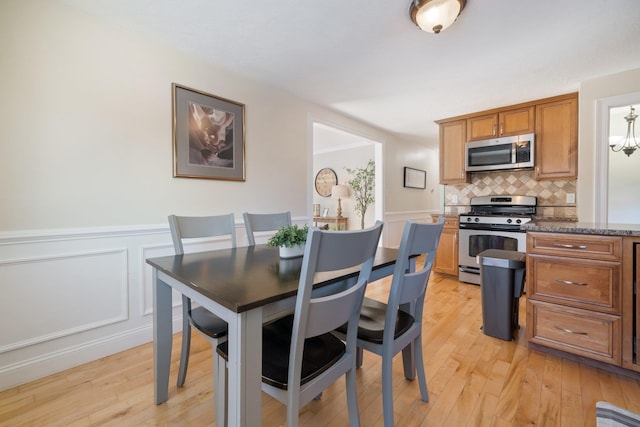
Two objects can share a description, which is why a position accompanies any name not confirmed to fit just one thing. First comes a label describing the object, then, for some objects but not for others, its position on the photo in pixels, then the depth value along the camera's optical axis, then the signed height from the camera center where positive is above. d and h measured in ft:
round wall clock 19.49 +2.21
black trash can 6.97 -2.11
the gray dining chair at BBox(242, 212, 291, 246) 6.52 -0.27
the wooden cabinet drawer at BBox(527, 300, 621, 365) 5.43 -2.53
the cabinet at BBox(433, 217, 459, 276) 11.94 -1.70
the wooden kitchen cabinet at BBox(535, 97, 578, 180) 10.08 +2.73
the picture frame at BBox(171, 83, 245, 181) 7.36 +2.19
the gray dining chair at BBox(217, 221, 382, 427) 2.86 -1.47
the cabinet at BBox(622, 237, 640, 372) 5.22 -1.77
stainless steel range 10.30 -0.68
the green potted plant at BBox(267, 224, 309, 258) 4.71 -0.52
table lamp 17.34 +1.28
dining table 2.79 -0.99
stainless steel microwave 10.80 +2.43
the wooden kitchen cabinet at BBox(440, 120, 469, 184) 12.60 +2.79
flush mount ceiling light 5.22 +3.92
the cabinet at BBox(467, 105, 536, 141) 11.04 +3.73
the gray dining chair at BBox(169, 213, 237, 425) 4.06 -1.76
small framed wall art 17.33 +2.22
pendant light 9.28 +2.34
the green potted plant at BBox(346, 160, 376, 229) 17.31 +1.55
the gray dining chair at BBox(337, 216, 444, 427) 3.93 -1.79
